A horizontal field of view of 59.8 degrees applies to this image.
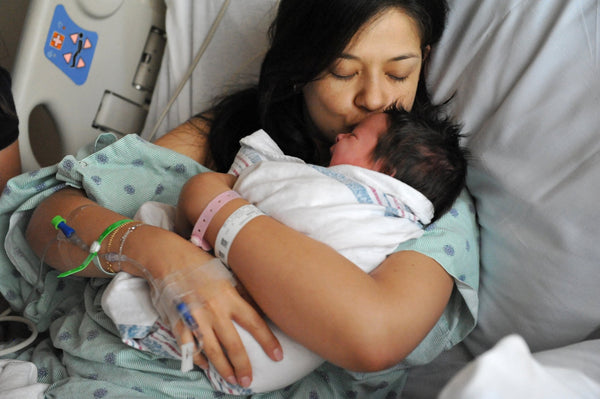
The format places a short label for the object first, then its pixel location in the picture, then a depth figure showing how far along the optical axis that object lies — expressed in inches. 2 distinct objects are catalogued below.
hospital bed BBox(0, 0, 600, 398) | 43.8
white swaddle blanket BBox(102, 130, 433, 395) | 39.3
